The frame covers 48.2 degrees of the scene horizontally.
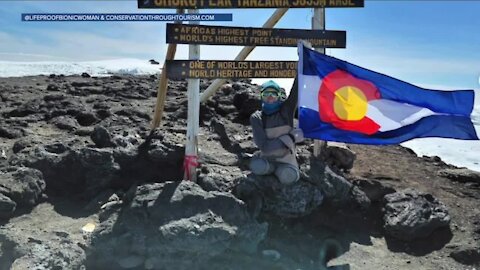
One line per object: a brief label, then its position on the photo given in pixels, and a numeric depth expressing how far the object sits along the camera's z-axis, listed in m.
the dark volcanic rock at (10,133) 7.62
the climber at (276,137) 5.82
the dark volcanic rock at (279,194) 6.00
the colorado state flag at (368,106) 5.89
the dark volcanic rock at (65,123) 8.02
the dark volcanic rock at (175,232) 5.25
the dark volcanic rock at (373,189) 7.04
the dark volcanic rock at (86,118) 8.45
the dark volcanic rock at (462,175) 8.29
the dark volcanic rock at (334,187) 6.34
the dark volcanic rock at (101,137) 6.91
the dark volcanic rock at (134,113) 8.67
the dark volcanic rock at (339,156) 7.53
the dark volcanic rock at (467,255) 6.17
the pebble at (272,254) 5.77
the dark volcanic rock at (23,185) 5.90
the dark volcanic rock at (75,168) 6.45
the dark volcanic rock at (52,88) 11.31
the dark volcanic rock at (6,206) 5.67
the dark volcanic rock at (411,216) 6.41
